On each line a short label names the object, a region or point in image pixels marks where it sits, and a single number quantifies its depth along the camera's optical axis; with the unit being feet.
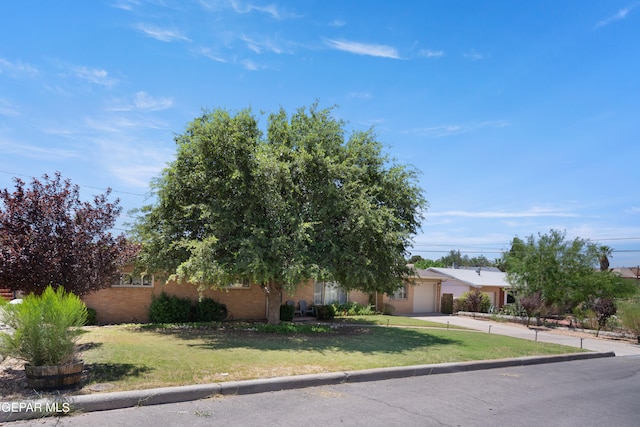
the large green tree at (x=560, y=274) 90.84
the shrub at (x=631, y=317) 65.42
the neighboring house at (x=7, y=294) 65.71
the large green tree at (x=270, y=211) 44.01
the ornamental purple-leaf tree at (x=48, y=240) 25.76
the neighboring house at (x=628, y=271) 198.96
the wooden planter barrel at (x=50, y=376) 21.13
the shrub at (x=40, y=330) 21.61
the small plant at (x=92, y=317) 53.33
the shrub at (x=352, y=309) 80.07
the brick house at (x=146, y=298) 56.65
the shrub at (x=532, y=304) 80.07
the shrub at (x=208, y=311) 60.54
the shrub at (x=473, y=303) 108.17
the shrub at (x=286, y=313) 66.33
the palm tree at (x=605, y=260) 125.93
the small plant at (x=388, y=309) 89.48
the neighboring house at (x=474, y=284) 124.07
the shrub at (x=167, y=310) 57.16
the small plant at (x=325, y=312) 70.95
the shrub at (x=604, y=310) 74.74
